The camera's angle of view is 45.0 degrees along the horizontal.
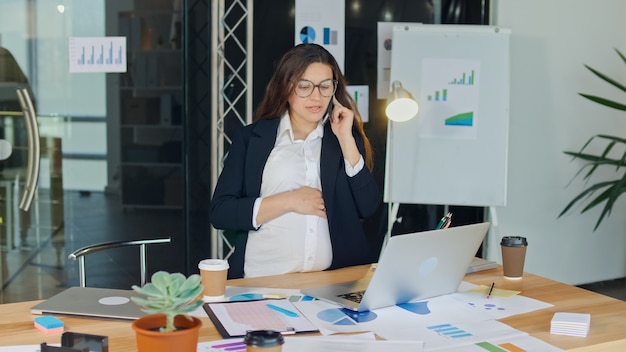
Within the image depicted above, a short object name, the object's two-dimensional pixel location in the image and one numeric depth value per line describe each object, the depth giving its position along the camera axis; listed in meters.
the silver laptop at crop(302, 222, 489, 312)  1.75
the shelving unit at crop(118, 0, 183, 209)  3.94
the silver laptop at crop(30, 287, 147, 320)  1.77
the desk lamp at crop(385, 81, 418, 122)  2.51
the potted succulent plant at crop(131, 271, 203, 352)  1.27
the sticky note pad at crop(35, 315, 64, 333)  1.67
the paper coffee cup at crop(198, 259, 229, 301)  1.90
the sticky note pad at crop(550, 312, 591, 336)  1.70
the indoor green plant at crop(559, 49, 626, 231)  4.38
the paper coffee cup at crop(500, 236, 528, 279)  2.21
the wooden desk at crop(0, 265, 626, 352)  1.64
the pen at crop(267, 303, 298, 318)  1.79
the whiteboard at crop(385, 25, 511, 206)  4.03
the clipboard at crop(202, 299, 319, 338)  1.67
